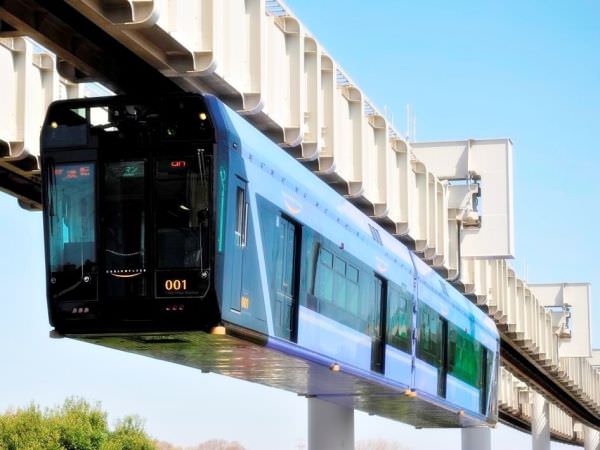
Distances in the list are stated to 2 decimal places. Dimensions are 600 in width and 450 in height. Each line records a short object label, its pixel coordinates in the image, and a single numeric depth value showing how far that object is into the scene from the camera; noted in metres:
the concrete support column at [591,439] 97.25
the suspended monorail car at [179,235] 14.72
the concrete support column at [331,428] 28.16
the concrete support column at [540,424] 69.50
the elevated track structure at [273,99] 15.08
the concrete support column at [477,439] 47.97
